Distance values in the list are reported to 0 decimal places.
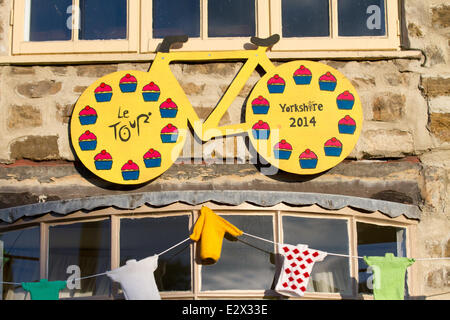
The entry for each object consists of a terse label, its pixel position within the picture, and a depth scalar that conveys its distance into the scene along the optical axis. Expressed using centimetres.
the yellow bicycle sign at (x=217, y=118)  735
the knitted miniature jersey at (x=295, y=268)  691
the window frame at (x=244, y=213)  706
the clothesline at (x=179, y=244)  712
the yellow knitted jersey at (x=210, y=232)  691
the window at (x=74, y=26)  781
